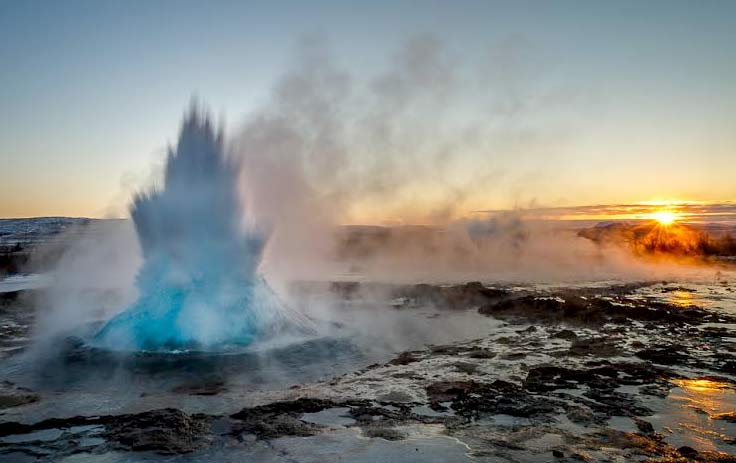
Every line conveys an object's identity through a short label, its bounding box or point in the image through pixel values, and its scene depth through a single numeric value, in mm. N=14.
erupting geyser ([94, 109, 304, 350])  9867
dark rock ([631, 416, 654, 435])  5598
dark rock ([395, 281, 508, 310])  16484
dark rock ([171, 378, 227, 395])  7133
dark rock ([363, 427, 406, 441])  5461
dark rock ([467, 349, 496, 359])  9195
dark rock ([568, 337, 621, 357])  9414
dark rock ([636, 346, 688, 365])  8739
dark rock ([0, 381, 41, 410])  6656
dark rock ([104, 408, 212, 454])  5215
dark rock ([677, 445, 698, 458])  4938
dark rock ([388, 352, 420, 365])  8805
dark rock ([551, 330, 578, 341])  10891
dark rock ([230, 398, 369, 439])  5621
